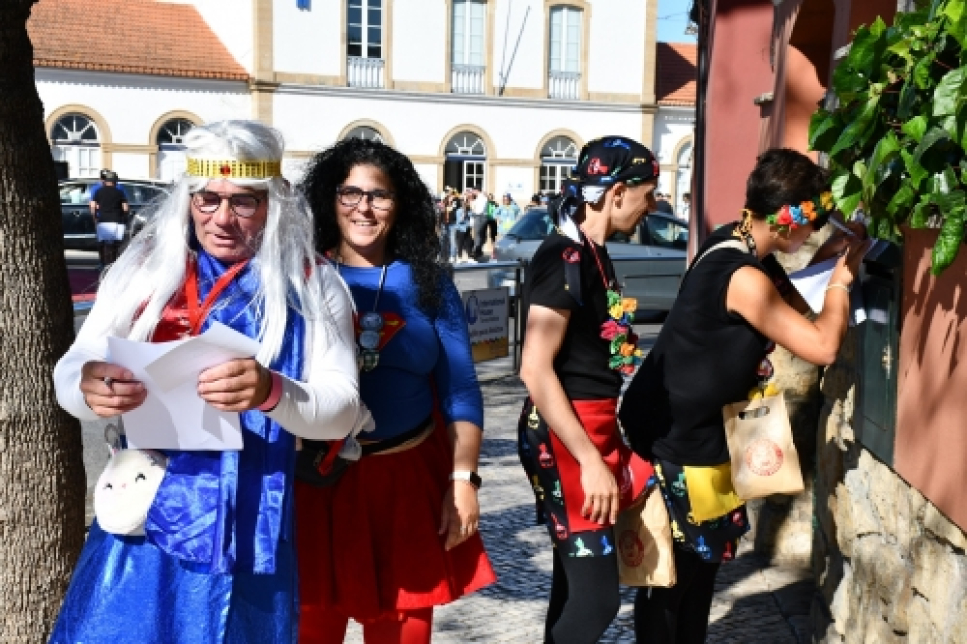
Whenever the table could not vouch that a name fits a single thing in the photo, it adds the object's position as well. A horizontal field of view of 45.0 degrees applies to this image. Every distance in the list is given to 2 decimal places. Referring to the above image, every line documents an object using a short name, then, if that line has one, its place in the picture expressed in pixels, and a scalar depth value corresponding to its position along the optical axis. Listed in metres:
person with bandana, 3.32
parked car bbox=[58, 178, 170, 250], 23.94
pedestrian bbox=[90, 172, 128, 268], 20.00
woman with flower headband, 3.43
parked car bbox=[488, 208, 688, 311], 15.02
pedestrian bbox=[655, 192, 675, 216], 21.89
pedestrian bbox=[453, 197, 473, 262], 27.42
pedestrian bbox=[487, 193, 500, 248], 27.91
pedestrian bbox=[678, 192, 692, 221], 34.03
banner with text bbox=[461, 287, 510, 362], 10.33
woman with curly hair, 3.05
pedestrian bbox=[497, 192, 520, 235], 30.27
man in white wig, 2.48
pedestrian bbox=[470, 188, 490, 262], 27.80
